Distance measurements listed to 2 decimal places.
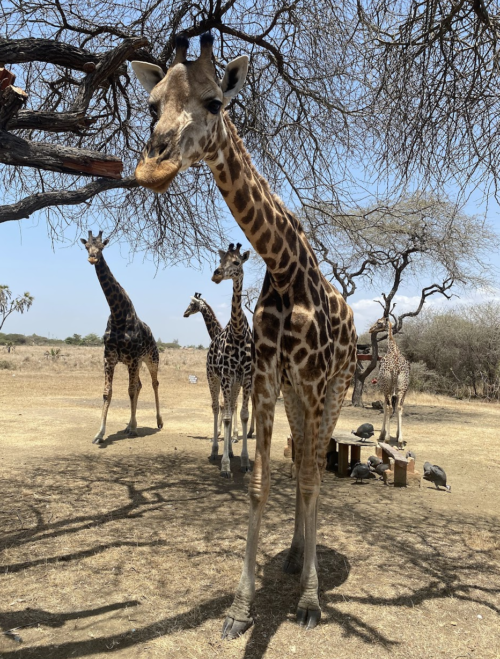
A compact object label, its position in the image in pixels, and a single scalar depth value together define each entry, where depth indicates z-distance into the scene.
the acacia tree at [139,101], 3.57
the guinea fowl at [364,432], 7.66
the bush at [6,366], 21.78
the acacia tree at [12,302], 33.19
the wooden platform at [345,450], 7.30
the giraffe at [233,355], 6.89
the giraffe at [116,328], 8.79
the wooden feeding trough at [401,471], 6.67
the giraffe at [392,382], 9.84
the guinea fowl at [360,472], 6.90
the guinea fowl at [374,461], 7.38
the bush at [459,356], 20.92
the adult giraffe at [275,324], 2.62
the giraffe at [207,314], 9.51
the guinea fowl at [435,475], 6.51
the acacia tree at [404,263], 12.77
